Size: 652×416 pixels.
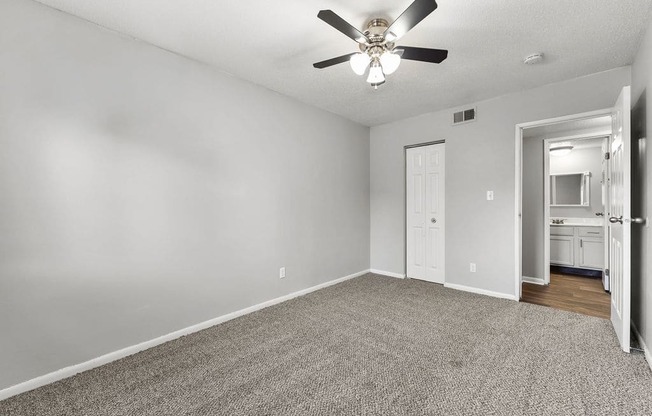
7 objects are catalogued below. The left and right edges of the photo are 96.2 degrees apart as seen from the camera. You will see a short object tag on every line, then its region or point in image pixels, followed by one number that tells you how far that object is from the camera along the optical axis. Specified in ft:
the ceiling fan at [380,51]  5.92
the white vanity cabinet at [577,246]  15.26
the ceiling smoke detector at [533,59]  8.46
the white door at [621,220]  7.17
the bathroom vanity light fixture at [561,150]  17.17
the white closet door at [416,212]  14.51
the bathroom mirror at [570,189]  17.10
